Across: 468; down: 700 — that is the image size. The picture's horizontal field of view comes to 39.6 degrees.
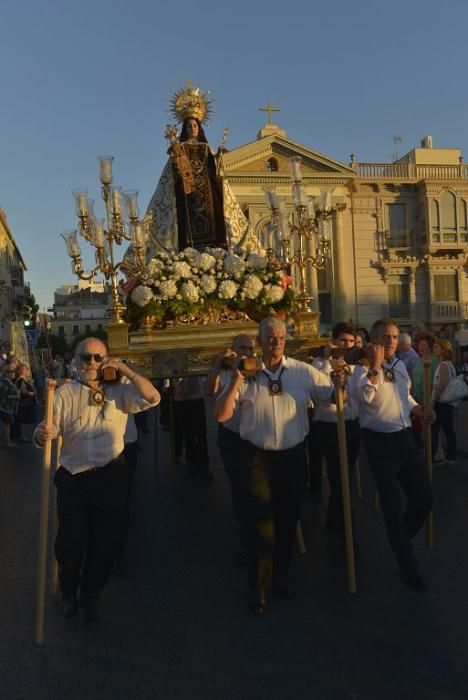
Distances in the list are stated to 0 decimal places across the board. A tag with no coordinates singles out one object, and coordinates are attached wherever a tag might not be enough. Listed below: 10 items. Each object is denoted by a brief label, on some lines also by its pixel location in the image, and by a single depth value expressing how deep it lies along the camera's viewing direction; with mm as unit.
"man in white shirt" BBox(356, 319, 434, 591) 4879
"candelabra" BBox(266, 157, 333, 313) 7379
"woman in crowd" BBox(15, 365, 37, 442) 14199
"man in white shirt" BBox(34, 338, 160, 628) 4367
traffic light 31419
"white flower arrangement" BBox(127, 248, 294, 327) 6605
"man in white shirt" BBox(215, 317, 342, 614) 4500
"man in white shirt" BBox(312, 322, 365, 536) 6020
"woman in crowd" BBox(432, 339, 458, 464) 8906
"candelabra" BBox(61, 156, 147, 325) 6828
